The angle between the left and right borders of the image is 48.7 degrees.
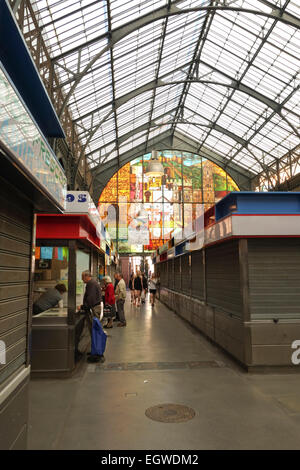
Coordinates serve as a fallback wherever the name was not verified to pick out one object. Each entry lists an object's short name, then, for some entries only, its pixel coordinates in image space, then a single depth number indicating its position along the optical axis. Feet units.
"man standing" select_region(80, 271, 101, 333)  22.80
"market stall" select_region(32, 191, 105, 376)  18.60
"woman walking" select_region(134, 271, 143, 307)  55.83
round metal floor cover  12.80
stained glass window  99.86
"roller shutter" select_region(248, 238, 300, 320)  19.86
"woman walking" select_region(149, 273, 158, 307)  55.16
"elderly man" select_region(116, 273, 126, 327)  36.04
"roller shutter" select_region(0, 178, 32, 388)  8.80
